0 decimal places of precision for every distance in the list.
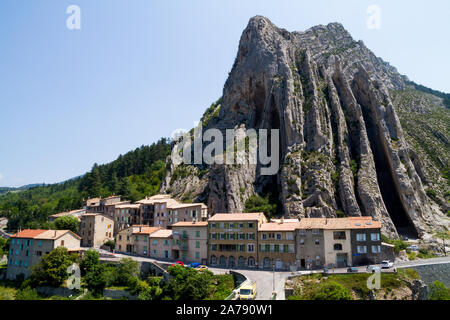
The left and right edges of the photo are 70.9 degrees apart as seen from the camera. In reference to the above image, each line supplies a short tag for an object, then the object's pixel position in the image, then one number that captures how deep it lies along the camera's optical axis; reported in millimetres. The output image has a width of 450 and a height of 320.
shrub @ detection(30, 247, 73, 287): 56656
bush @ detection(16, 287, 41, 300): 54125
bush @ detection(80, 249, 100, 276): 58281
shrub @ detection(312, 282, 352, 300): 36153
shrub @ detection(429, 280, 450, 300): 42944
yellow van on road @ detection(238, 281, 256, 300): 36844
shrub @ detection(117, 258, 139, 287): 54012
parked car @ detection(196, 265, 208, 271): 54116
